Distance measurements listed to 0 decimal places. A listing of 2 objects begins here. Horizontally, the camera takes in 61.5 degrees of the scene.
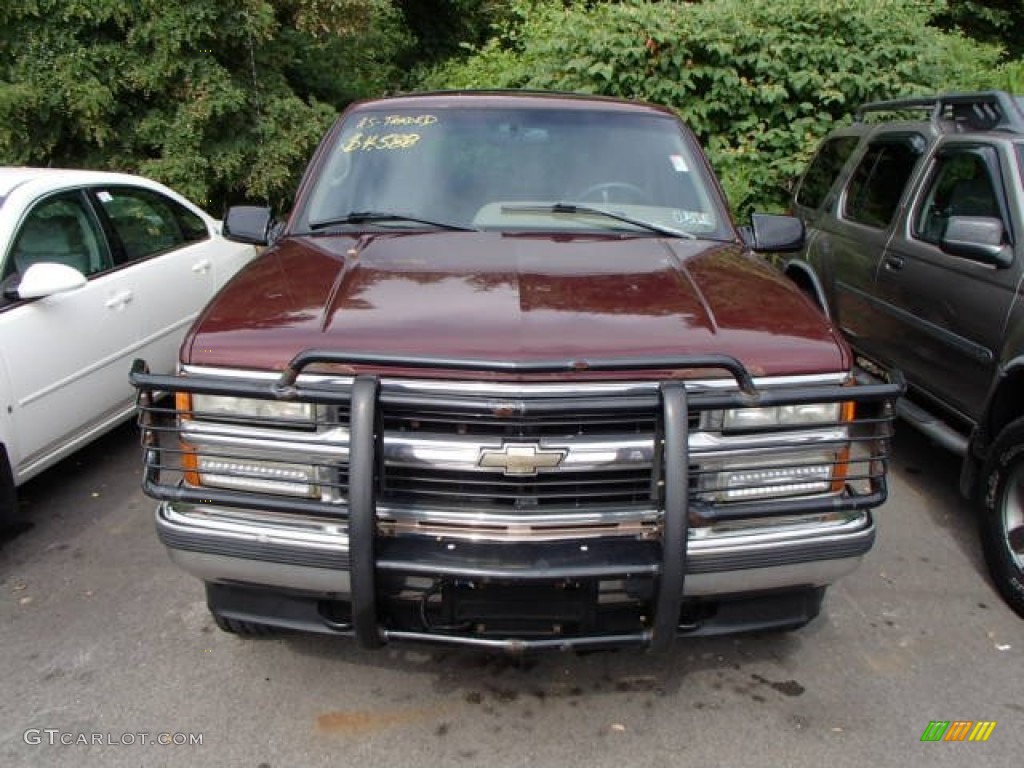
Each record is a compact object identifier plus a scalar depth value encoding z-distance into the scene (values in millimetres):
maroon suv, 2389
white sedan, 4016
